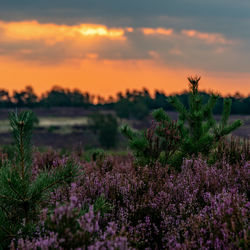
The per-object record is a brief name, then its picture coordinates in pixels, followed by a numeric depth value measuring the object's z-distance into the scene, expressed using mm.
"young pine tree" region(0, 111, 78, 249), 6078
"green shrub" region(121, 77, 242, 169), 11566
